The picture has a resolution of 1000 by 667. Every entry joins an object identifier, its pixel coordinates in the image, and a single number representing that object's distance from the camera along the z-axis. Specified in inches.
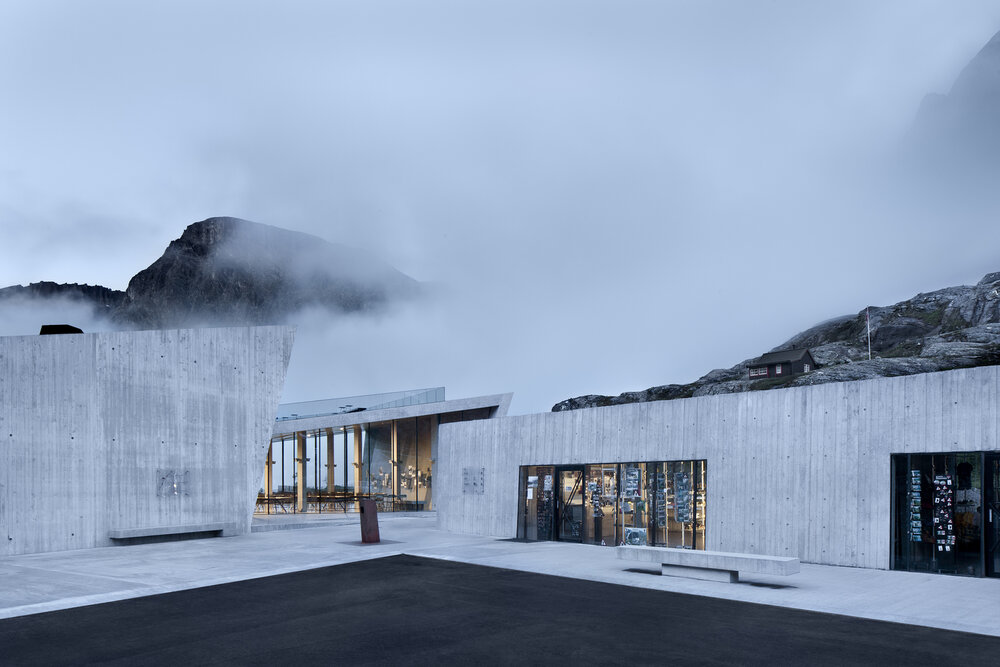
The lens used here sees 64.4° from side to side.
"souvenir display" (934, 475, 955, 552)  465.4
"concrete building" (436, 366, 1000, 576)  463.2
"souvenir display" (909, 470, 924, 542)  478.6
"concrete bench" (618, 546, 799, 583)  429.4
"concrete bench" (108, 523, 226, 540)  672.4
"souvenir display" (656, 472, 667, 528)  612.4
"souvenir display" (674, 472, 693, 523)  598.9
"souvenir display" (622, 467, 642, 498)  634.2
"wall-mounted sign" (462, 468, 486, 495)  786.0
